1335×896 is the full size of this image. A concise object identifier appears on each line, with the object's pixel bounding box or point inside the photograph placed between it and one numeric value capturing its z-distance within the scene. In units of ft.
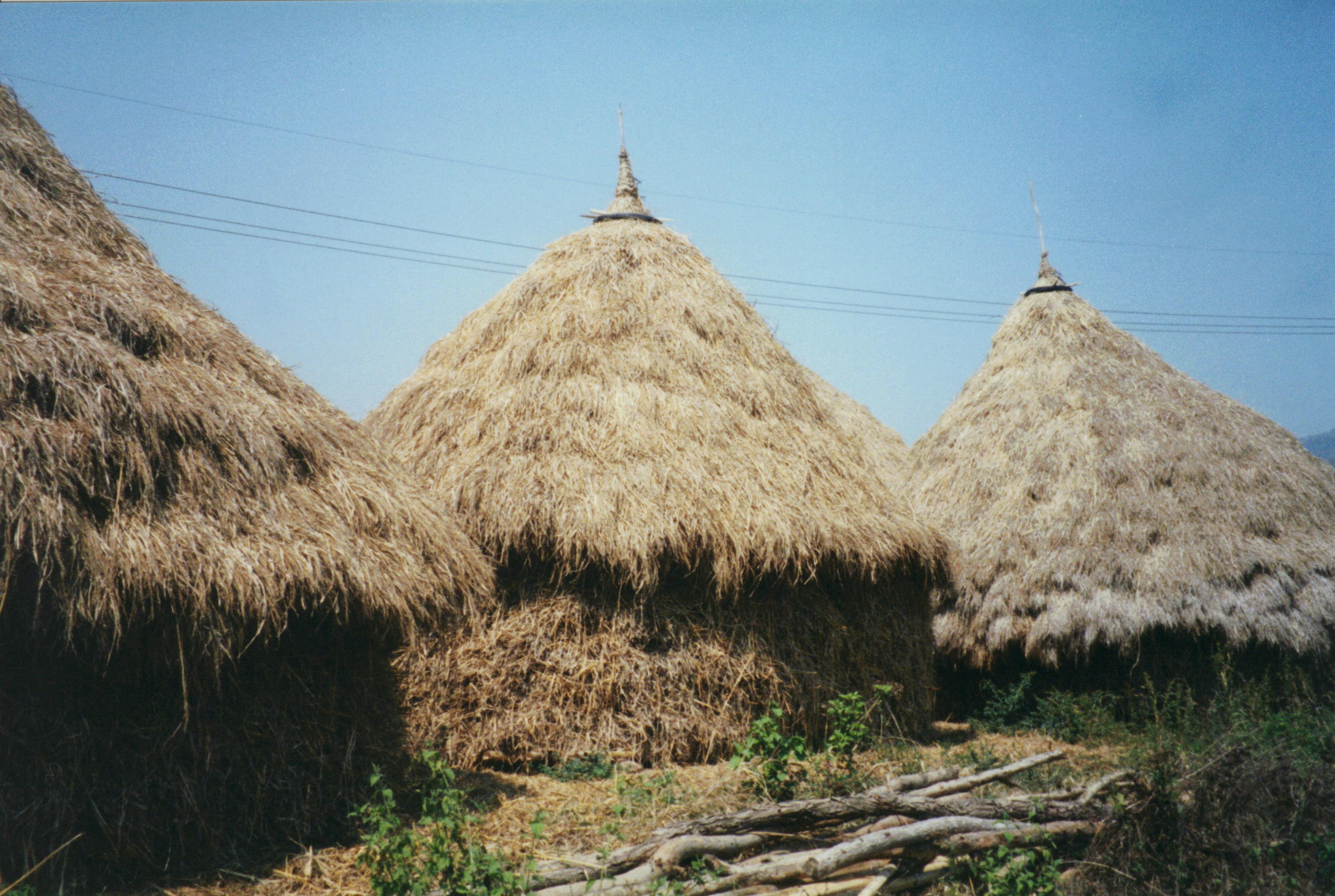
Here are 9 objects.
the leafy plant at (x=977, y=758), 19.97
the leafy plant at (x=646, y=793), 17.75
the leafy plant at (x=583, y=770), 21.12
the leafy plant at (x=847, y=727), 18.75
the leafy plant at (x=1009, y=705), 30.99
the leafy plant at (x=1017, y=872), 14.33
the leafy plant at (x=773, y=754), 17.28
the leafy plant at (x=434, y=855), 12.15
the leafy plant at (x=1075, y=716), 28.22
